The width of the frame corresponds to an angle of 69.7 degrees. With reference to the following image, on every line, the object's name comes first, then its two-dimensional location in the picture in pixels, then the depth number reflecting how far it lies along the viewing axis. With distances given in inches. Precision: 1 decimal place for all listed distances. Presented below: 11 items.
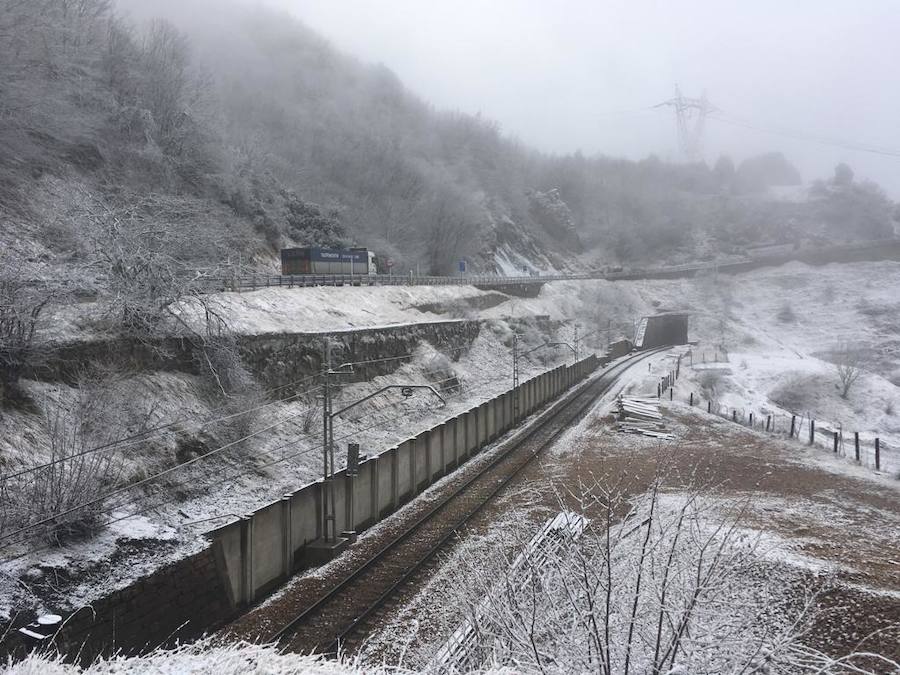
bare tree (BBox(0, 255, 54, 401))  777.6
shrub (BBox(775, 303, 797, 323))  4628.4
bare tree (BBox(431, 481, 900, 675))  317.1
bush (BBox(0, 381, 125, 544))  614.2
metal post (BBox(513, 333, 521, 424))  1684.3
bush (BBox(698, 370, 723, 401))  2424.7
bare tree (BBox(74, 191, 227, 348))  975.6
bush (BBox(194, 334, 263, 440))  1019.9
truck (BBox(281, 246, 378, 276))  2063.2
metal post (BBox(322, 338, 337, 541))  783.1
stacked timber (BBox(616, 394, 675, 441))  1525.8
